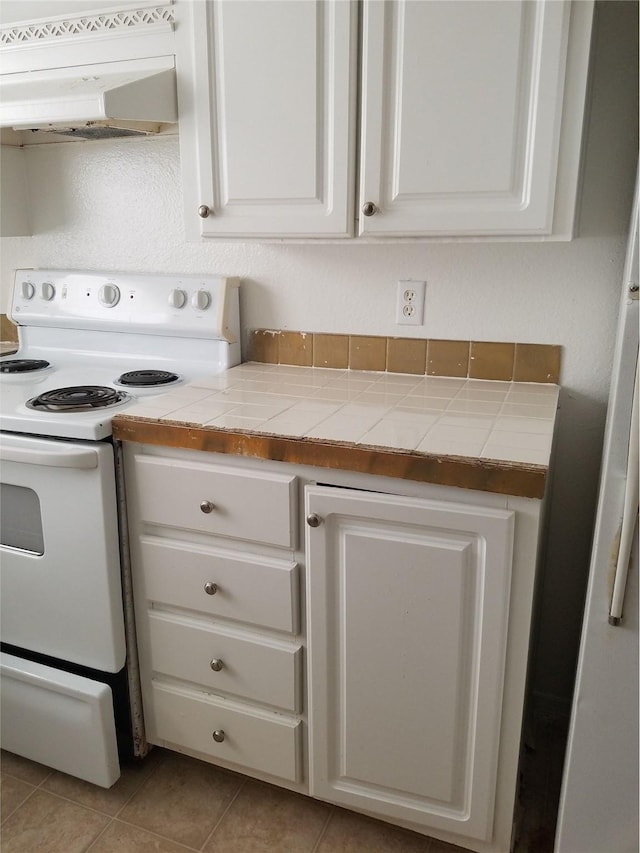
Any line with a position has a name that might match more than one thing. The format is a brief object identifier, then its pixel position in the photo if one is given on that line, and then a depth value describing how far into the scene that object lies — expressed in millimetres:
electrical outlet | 1731
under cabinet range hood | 1440
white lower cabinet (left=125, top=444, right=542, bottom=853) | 1207
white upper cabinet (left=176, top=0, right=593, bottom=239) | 1263
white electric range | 1431
